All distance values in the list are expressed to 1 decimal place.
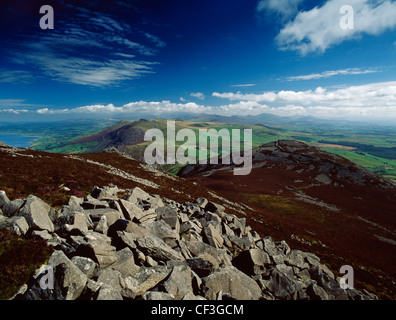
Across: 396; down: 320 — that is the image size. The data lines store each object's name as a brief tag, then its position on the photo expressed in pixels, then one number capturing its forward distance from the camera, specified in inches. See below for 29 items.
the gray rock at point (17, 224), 383.2
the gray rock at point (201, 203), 965.2
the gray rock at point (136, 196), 754.8
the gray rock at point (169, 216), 630.7
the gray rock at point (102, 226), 466.0
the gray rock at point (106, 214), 506.9
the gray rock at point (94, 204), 583.2
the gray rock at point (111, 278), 319.3
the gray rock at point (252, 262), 568.1
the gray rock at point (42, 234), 392.2
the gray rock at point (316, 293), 507.2
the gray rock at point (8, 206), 433.1
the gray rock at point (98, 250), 363.3
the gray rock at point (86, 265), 331.6
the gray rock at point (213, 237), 626.8
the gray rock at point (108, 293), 289.1
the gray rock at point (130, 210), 578.6
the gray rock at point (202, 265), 450.8
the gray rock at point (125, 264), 370.6
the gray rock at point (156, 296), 313.1
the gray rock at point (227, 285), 393.1
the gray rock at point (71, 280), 286.8
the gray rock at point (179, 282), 344.2
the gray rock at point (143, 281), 324.5
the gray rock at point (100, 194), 683.6
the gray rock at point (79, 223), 423.4
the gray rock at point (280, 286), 489.4
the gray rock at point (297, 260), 675.4
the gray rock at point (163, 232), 536.2
